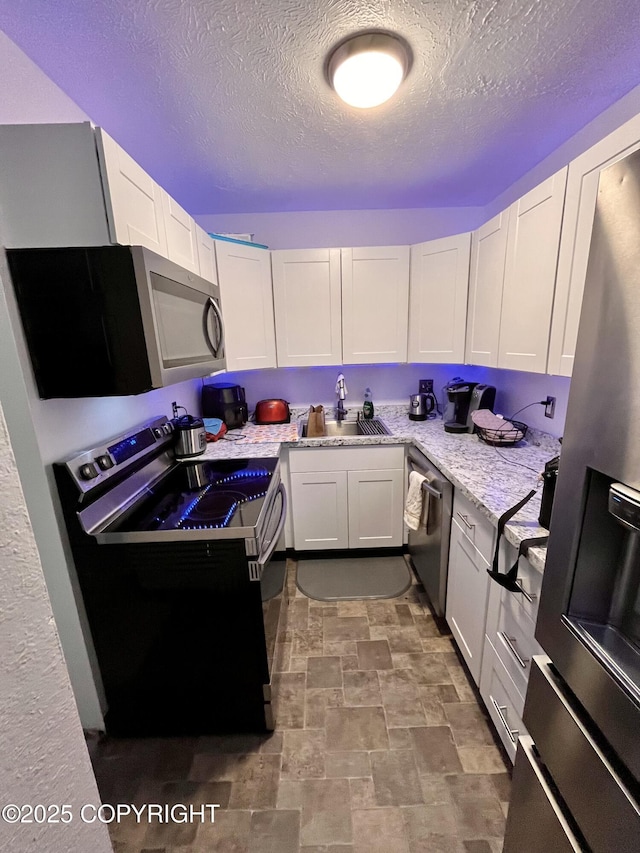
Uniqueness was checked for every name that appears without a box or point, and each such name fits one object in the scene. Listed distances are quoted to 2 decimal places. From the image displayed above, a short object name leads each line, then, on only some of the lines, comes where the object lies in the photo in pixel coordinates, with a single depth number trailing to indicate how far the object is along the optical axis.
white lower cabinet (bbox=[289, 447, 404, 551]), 2.23
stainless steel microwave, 0.99
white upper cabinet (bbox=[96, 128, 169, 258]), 1.03
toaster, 2.58
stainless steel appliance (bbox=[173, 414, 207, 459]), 1.84
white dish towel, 1.86
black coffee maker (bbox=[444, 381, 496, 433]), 2.22
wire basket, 1.87
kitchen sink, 2.51
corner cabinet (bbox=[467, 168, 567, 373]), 1.41
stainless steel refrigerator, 0.48
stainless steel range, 1.17
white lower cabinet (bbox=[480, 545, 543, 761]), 1.02
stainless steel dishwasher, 1.64
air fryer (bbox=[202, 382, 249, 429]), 2.44
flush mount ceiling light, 1.09
